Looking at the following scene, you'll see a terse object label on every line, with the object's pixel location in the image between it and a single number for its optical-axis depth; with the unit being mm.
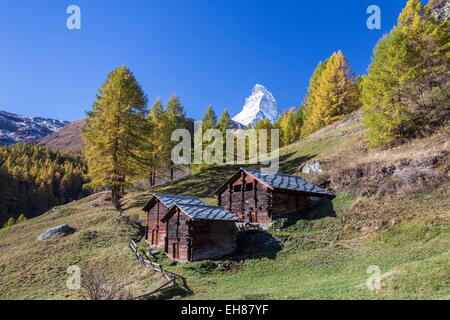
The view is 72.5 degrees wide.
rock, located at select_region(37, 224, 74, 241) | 30405
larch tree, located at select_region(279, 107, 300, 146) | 71212
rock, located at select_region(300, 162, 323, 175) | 37000
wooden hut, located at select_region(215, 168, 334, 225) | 28938
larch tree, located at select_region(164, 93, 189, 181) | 51375
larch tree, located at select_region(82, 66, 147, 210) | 35625
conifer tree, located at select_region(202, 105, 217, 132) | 54625
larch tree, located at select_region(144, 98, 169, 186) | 49750
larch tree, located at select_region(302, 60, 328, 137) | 63406
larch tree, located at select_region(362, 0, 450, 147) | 33062
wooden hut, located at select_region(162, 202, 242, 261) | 24938
